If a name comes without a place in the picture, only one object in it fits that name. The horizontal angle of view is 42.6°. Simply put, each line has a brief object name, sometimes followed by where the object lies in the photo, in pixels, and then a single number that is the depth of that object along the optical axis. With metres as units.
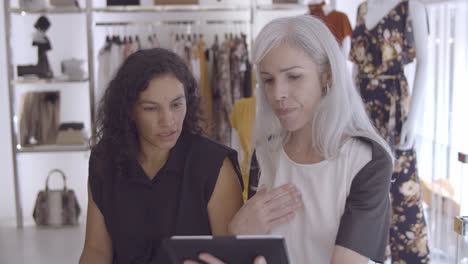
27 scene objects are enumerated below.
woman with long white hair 1.33
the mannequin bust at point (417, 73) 3.16
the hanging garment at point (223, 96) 4.83
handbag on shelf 4.74
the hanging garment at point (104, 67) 4.77
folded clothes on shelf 4.89
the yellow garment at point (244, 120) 2.86
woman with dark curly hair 1.72
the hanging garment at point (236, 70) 4.82
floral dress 3.25
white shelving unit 5.04
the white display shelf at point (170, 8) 4.81
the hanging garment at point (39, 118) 4.88
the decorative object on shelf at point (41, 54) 4.86
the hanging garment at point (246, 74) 4.82
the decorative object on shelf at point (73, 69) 4.89
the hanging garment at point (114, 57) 4.77
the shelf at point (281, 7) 4.86
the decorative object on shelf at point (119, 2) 4.87
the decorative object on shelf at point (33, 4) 4.77
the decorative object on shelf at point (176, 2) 4.85
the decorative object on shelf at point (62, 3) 4.84
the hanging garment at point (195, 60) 4.82
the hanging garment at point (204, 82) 4.86
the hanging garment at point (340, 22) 4.23
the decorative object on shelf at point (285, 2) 4.91
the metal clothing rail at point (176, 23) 4.90
